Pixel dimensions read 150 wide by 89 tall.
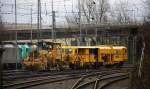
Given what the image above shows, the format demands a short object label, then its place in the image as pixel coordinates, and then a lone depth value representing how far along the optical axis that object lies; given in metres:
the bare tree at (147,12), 24.48
